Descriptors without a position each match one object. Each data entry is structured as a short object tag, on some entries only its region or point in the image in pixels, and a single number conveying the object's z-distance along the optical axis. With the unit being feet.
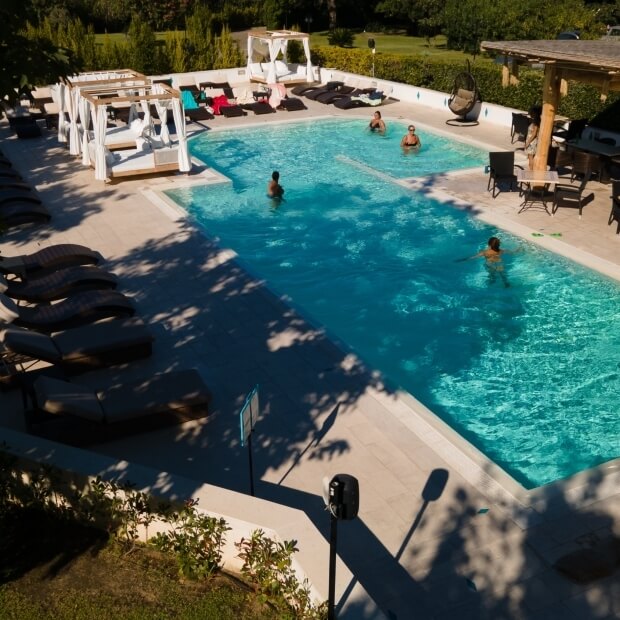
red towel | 90.83
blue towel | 88.17
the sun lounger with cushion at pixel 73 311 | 33.32
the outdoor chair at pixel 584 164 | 56.85
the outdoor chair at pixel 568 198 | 52.40
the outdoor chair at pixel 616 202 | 46.96
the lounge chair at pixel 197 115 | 85.85
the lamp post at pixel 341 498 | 16.43
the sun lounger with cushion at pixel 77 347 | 29.58
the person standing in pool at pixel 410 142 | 71.91
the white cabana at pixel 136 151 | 59.52
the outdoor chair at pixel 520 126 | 70.08
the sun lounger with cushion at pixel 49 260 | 39.60
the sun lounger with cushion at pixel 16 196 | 51.25
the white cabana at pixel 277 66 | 96.89
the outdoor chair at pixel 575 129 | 65.26
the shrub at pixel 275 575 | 18.68
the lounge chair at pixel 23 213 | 49.62
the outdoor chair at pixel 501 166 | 55.62
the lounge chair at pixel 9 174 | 57.41
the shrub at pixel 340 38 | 149.18
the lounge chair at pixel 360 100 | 90.33
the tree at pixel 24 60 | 20.63
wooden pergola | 47.91
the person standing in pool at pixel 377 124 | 79.05
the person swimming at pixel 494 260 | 44.34
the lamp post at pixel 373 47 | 100.83
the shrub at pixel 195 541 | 20.16
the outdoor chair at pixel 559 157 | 60.23
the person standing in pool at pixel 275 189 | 57.72
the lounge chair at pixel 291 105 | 90.33
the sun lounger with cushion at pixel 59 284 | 36.81
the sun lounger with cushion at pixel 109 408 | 25.95
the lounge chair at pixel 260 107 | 88.51
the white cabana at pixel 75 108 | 64.34
